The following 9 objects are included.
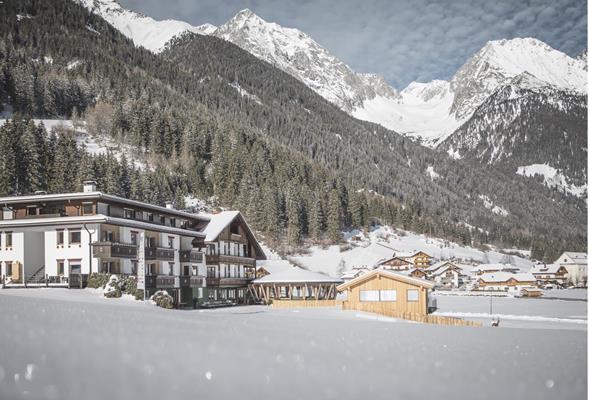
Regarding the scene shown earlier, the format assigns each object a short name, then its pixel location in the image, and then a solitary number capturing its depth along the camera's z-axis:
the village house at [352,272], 89.08
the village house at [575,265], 139.88
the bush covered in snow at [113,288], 32.06
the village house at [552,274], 133.01
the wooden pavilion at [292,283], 55.38
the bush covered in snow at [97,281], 35.22
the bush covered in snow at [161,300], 34.53
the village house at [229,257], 54.97
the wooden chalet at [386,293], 45.44
